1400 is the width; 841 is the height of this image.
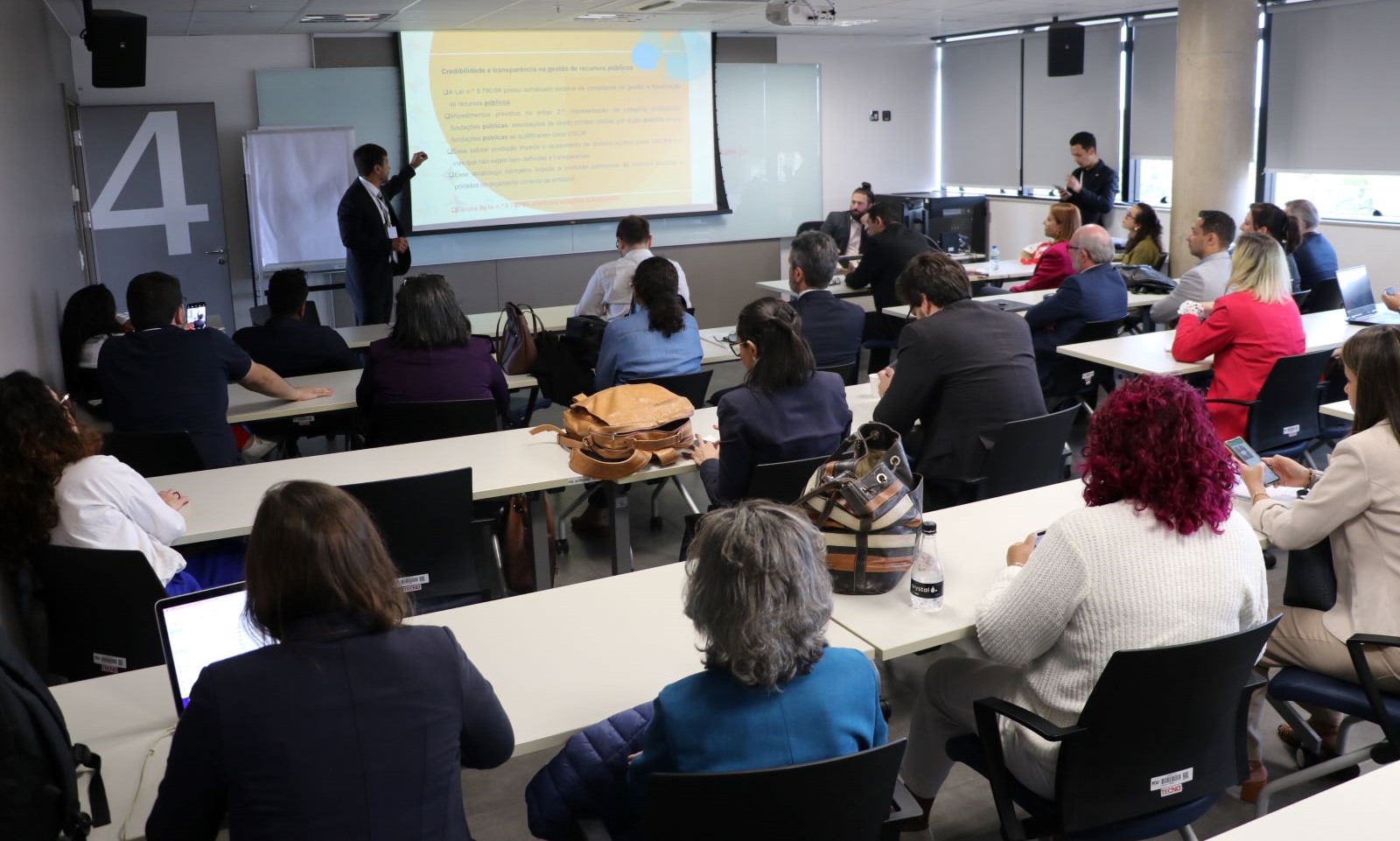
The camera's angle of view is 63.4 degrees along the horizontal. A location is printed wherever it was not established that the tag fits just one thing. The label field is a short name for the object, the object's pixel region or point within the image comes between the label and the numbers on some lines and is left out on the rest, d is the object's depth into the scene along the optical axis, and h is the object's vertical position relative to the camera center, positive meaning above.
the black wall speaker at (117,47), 5.93 +1.00
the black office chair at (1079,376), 5.84 -0.87
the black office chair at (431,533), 3.14 -0.86
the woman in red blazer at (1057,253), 7.19 -0.29
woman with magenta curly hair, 2.16 -0.69
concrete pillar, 7.84 +0.64
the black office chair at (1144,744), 2.05 -1.01
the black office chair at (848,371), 5.27 -0.72
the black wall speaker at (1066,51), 9.62 +1.31
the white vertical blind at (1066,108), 10.42 +0.93
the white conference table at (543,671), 2.06 -0.89
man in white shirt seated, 6.13 -0.30
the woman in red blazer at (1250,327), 4.66 -0.52
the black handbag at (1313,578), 2.76 -0.92
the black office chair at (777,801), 1.63 -0.85
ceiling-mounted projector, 7.05 +1.26
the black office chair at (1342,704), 2.49 -1.14
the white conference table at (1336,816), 1.74 -0.95
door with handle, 8.58 +0.34
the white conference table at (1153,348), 5.05 -0.67
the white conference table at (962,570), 2.41 -0.86
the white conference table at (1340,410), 4.01 -0.75
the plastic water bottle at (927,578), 2.49 -0.79
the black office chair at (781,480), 3.36 -0.78
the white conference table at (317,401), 4.72 -0.71
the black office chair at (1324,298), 6.40 -0.55
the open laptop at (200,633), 2.03 -0.71
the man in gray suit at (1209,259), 6.14 -0.31
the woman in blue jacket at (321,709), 1.60 -0.67
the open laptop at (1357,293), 5.79 -0.49
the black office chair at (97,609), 2.77 -0.91
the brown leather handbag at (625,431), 3.69 -0.68
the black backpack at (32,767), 1.77 -0.82
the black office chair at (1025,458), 3.71 -0.82
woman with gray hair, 1.71 -0.70
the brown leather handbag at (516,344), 5.20 -0.54
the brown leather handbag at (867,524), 2.54 -0.69
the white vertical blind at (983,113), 11.38 +0.99
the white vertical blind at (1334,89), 8.28 +0.82
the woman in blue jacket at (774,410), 3.47 -0.59
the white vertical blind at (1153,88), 9.79 +1.00
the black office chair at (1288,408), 4.42 -0.82
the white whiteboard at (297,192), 8.80 +0.32
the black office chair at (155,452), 3.85 -0.72
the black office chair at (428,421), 4.23 -0.72
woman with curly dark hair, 2.73 -0.60
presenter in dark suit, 7.88 -0.03
